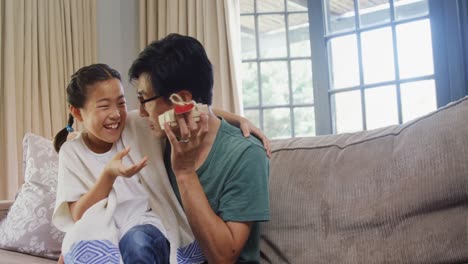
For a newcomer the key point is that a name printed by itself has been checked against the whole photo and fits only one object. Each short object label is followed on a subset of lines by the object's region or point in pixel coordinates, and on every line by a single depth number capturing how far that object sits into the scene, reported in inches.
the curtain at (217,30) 124.8
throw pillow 74.3
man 48.6
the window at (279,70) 134.8
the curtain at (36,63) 121.6
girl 49.5
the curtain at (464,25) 99.9
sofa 51.2
